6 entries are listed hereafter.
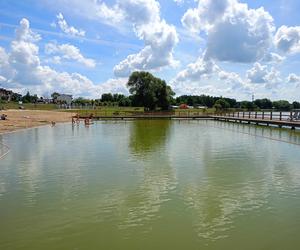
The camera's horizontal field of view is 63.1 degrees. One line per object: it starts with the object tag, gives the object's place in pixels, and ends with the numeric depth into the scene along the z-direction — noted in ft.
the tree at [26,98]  322.30
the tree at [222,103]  305.20
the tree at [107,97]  357.88
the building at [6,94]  288.95
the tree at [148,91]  179.45
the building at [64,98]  390.75
